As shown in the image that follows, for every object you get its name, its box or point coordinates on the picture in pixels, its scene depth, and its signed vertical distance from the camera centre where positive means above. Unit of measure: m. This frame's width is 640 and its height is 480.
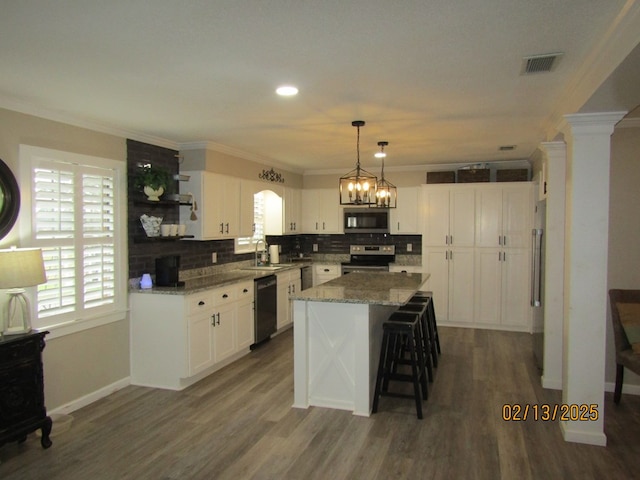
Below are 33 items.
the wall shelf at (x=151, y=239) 4.29 -0.06
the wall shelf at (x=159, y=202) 4.27 +0.31
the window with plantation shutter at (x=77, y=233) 3.40 +0.00
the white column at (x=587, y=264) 2.96 -0.21
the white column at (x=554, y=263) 3.77 -0.26
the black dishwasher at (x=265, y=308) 5.26 -0.94
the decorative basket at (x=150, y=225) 4.30 +0.08
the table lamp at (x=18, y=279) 2.82 -0.31
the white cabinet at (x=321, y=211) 7.27 +0.37
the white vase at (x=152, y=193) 4.28 +0.39
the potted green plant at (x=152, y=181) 4.23 +0.51
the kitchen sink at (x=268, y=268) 5.74 -0.47
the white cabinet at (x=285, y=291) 5.91 -0.82
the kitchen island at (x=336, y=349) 3.55 -0.97
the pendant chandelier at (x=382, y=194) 4.33 +0.39
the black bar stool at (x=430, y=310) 4.77 -0.86
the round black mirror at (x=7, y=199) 3.06 +0.24
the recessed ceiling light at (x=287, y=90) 2.90 +0.97
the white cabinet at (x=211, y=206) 4.83 +0.31
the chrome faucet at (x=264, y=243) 6.52 -0.15
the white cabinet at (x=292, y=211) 6.81 +0.36
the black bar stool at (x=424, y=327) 4.17 -0.93
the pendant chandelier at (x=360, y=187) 3.89 +0.41
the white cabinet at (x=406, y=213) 6.89 +0.32
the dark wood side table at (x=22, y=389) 2.84 -1.04
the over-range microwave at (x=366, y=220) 7.00 +0.21
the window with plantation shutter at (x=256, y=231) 6.15 +0.03
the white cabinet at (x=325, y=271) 6.96 -0.60
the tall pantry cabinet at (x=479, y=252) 6.11 -0.27
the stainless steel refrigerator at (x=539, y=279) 4.27 -0.45
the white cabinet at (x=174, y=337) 4.08 -1.00
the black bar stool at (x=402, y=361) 3.50 -1.05
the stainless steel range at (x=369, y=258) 6.86 -0.41
